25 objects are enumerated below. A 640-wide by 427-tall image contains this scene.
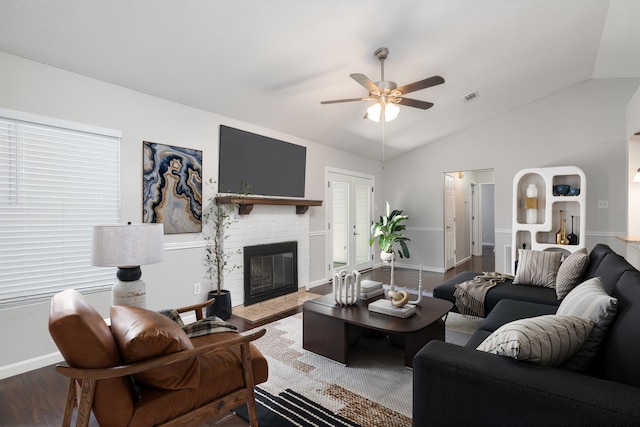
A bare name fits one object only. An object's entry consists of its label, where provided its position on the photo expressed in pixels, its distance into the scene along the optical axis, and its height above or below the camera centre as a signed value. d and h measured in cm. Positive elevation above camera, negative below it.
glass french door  579 -8
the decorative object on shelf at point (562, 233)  502 -23
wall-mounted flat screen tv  397 +70
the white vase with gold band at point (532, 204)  516 +22
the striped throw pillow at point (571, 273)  265 -45
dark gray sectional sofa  95 -54
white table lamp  201 -23
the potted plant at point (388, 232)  639 -29
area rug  198 -116
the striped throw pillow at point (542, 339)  117 -45
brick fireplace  403 -25
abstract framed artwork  324 +30
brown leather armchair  124 -66
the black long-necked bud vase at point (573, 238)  497 -31
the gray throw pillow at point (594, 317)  132 -42
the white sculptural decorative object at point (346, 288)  277 -60
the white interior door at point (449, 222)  659 -9
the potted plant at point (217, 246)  372 -34
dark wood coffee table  236 -80
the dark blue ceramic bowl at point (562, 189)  492 +43
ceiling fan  274 +111
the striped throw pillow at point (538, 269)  325 -51
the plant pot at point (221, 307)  361 -100
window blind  247 +10
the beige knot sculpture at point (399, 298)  255 -64
